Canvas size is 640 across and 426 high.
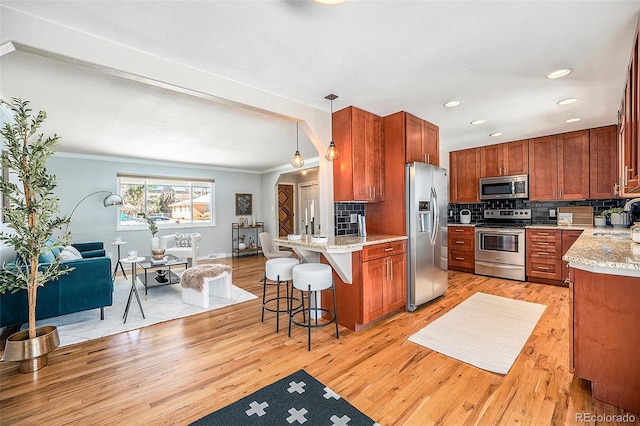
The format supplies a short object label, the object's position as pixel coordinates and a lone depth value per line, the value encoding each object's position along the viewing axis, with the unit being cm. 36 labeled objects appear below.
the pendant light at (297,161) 337
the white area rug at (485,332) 234
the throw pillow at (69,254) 355
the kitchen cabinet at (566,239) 423
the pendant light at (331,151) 298
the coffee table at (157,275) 408
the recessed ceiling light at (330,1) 139
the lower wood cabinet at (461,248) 521
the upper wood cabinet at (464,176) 555
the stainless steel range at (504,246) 468
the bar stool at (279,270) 288
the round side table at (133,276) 322
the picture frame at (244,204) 798
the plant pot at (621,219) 396
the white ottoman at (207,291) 362
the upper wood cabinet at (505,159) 499
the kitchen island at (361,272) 280
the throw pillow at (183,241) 578
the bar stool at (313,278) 262
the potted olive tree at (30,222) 210
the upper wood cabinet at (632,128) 185
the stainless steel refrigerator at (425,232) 339
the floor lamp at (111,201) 547
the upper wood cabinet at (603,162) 424
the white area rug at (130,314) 293
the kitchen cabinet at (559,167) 447
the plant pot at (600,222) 405
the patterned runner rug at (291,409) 163
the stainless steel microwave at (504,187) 495
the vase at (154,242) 504
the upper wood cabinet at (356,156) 325
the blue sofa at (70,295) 267
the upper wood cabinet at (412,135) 347
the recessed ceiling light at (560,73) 249
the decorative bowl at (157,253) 434
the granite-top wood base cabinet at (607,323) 166
